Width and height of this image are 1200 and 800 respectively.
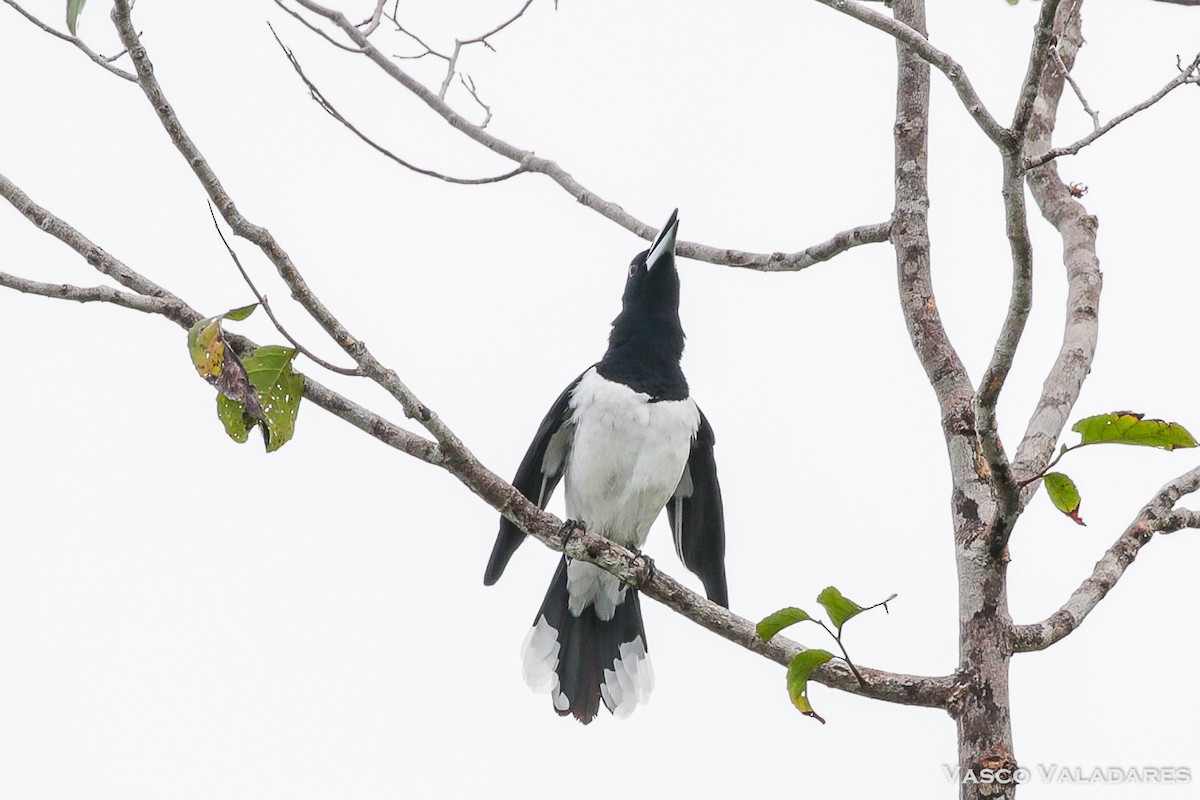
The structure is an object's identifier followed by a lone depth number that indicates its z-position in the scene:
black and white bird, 10.05
